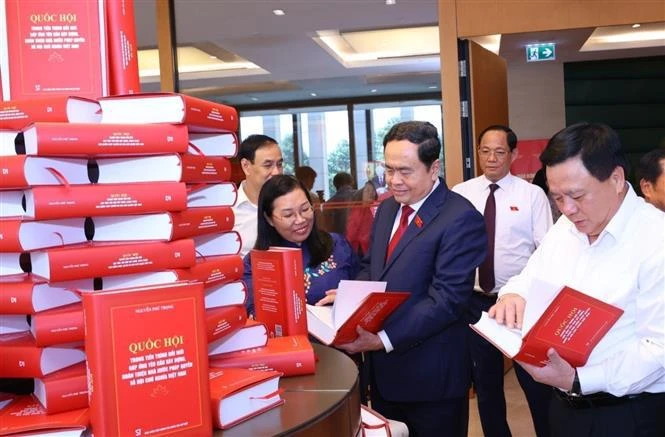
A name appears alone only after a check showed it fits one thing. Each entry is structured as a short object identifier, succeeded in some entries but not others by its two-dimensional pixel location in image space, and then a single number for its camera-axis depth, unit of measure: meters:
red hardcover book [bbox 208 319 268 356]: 1.47
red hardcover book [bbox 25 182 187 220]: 1.15
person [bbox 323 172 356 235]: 5.36
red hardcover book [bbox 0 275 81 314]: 1.16
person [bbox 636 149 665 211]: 3.22
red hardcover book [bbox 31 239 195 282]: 1.16
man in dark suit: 2.23
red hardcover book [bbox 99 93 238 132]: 1.27
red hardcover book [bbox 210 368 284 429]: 1.14
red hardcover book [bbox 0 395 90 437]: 1.04
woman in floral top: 2.54
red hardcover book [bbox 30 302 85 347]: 1.13
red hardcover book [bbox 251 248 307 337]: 1.68
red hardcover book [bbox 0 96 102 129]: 1.21
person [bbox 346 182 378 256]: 4.81
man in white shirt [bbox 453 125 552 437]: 3.72
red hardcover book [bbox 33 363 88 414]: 1.12
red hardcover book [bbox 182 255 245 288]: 1.36
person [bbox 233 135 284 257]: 3.33
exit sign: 5.50
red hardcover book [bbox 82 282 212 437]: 1.00
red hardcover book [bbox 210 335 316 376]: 1.44
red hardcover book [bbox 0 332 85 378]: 1.15
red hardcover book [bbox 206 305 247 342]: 1.37
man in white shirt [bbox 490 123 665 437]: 1.67
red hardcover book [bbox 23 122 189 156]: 1.14
